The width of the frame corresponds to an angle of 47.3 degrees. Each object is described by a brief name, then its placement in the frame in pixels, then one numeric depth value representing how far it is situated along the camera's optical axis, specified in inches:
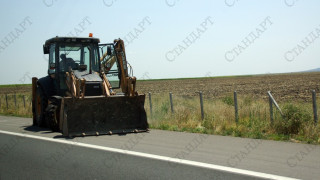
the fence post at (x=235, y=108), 470.6
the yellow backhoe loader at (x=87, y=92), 405.3
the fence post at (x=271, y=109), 431.2
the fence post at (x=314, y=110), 393.4
